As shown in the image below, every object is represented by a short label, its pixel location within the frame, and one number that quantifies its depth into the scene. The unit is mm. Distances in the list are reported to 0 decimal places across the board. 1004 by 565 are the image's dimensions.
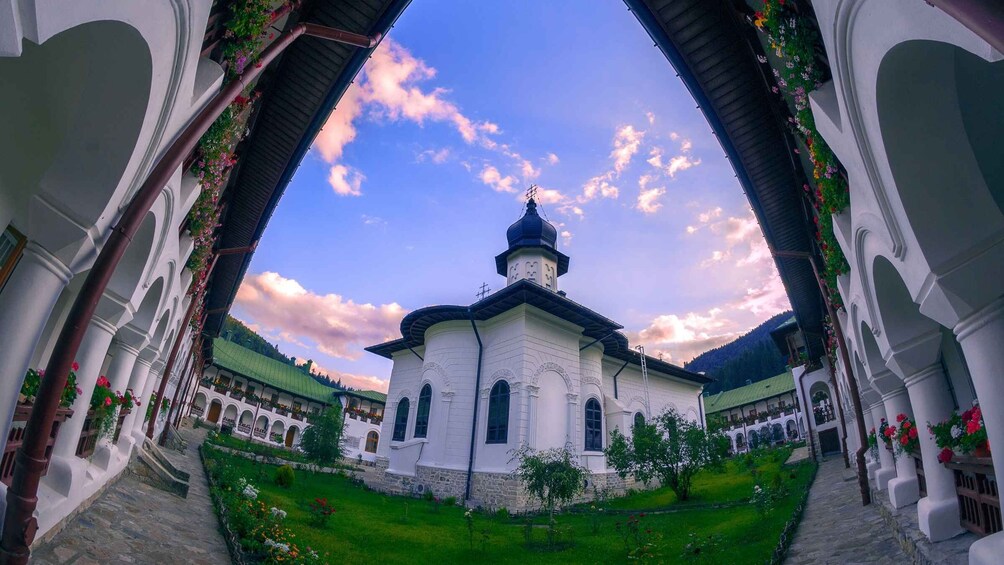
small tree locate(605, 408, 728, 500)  13430
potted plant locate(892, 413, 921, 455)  6352
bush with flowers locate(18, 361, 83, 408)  4148
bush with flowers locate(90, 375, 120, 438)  6023
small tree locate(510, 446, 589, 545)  11125
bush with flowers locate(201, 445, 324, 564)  5434
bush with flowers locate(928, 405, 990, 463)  4105
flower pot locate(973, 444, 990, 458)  4016
